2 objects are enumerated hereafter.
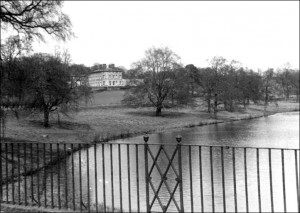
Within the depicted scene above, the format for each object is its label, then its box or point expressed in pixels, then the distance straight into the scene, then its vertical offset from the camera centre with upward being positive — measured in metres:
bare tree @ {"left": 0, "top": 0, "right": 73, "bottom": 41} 21.53 +4.91
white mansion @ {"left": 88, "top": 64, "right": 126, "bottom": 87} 161.98 +10.42
